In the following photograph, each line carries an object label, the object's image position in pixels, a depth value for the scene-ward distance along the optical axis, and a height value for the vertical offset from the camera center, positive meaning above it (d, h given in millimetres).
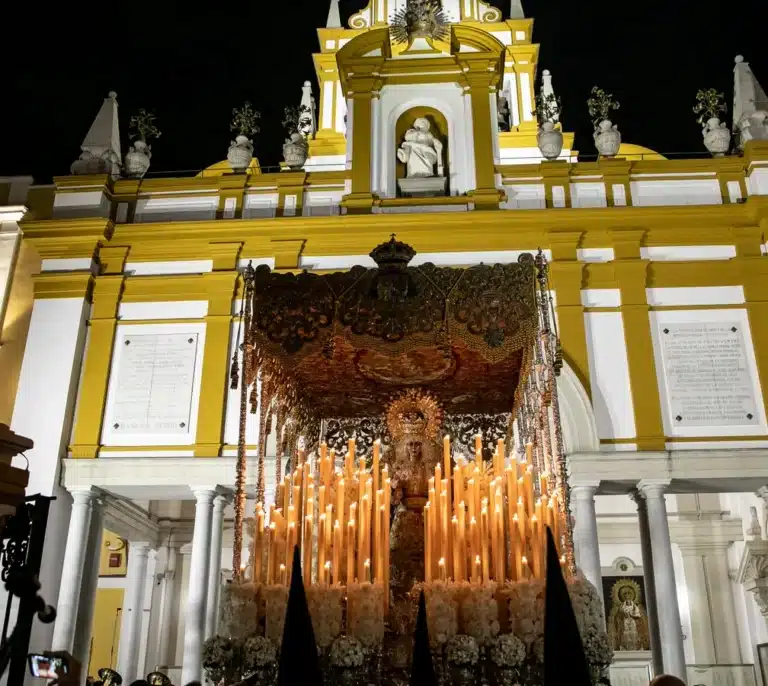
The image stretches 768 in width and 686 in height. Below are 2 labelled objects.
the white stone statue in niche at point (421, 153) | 11562 +6714
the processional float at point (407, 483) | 5008 +1156
